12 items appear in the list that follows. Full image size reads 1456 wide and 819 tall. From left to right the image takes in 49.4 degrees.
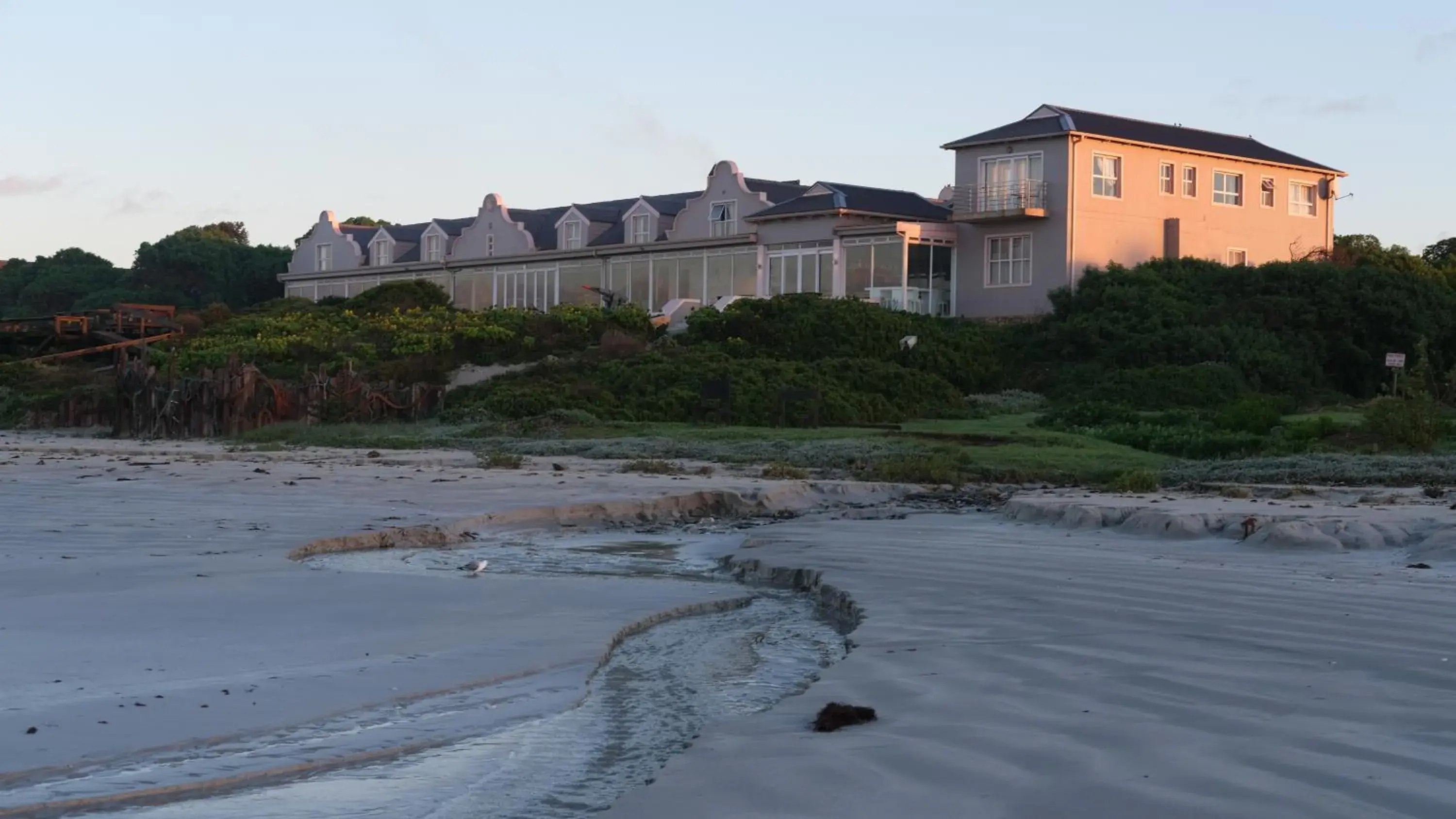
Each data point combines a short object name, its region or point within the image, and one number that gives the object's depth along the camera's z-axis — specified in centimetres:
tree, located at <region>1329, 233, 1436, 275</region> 4790
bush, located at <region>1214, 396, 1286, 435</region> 2438
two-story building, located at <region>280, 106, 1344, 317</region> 4409
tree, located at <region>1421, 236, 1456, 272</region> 6394
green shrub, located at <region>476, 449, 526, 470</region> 1983
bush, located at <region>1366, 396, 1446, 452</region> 2036
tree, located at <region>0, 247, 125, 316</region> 8250
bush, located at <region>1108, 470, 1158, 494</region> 1655
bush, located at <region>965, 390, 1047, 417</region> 3347
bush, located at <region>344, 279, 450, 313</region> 4950
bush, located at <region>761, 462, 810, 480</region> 1880
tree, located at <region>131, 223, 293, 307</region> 8225
